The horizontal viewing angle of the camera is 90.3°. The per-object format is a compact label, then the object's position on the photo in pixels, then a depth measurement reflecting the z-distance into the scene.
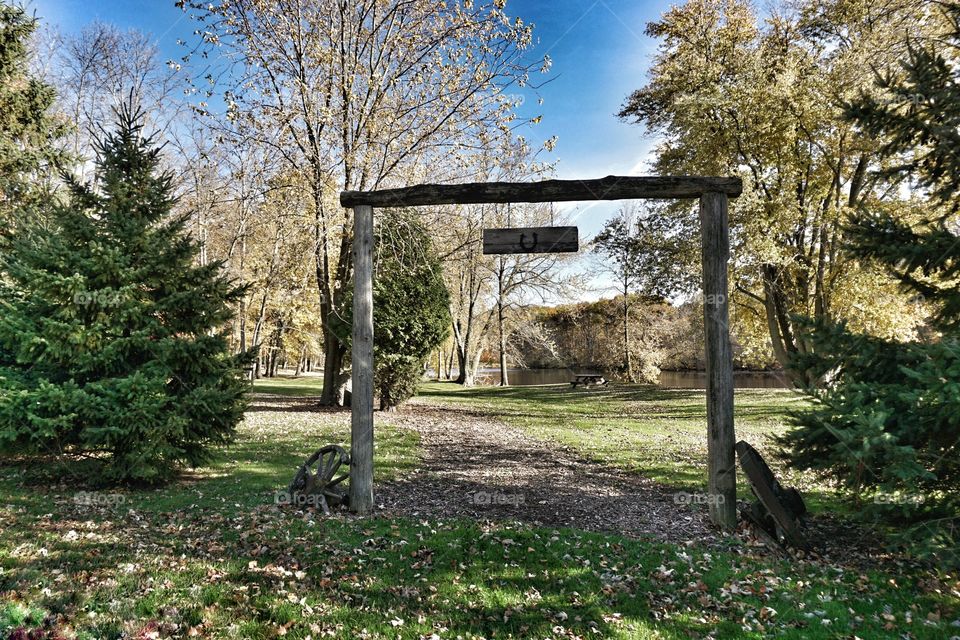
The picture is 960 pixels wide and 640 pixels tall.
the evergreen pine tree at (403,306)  15.69
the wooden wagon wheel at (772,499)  5.66
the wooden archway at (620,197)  6.36
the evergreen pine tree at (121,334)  7.11
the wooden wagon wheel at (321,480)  7.01
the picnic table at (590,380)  29.42
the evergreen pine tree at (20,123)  15.21
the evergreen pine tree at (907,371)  3.96
